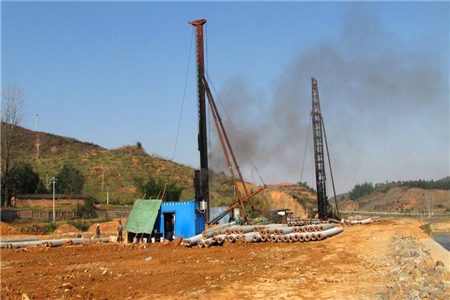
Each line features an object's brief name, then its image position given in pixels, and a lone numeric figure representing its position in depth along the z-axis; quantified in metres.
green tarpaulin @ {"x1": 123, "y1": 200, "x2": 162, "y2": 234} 26.91
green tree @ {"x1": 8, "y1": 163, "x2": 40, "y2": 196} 58.44
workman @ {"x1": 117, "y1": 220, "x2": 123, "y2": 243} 27.52
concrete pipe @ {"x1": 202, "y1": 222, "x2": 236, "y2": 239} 24.10
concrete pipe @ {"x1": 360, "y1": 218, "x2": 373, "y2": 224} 39.23
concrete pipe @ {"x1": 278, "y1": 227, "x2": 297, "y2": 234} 24.17
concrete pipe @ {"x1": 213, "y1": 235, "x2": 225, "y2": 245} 23.56
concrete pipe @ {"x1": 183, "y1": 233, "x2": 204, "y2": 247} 23.44
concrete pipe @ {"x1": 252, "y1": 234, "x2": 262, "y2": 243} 23.84
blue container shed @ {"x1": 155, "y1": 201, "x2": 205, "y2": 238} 26.42
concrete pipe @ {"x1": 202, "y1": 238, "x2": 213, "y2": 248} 23.20
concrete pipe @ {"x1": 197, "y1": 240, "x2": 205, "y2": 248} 23.19
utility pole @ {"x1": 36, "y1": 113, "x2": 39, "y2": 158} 93.06
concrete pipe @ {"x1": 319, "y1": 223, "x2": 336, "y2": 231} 26.41
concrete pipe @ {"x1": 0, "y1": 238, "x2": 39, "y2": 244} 29.26
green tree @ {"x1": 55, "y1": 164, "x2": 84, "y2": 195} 64.31
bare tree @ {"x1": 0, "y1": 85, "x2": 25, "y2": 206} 48.31
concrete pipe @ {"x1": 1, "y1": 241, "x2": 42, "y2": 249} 26.30
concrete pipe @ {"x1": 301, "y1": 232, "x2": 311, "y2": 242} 23.86
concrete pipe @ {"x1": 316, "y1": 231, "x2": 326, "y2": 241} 24.23
